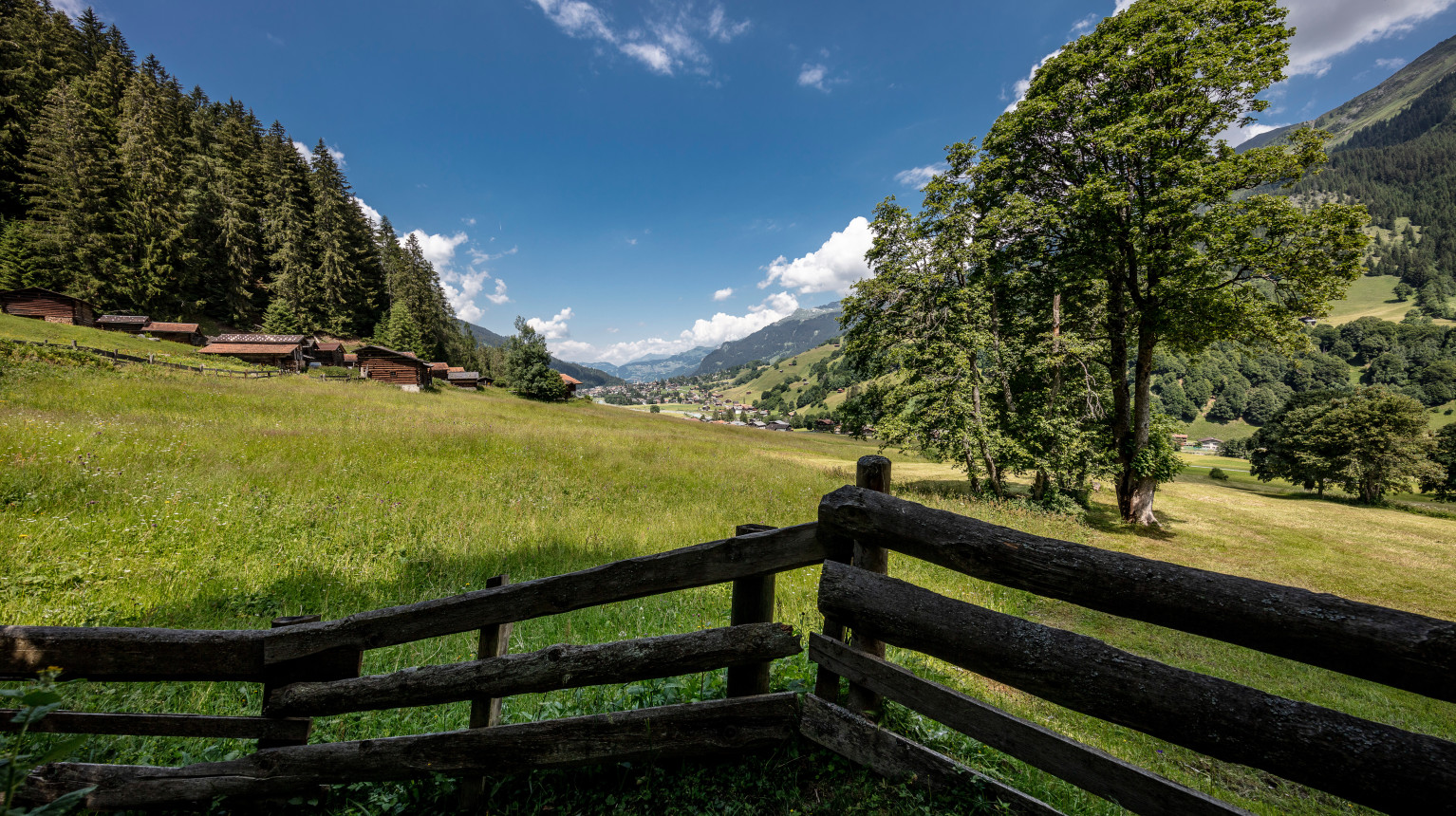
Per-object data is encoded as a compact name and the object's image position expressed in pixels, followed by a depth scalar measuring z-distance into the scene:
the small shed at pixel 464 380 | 60.38
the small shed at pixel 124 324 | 38.00
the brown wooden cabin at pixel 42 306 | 35.78
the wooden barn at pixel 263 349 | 39.22
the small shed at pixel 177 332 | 39.25
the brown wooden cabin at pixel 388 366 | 44.06
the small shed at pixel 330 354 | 45.88
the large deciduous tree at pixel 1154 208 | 11.83
